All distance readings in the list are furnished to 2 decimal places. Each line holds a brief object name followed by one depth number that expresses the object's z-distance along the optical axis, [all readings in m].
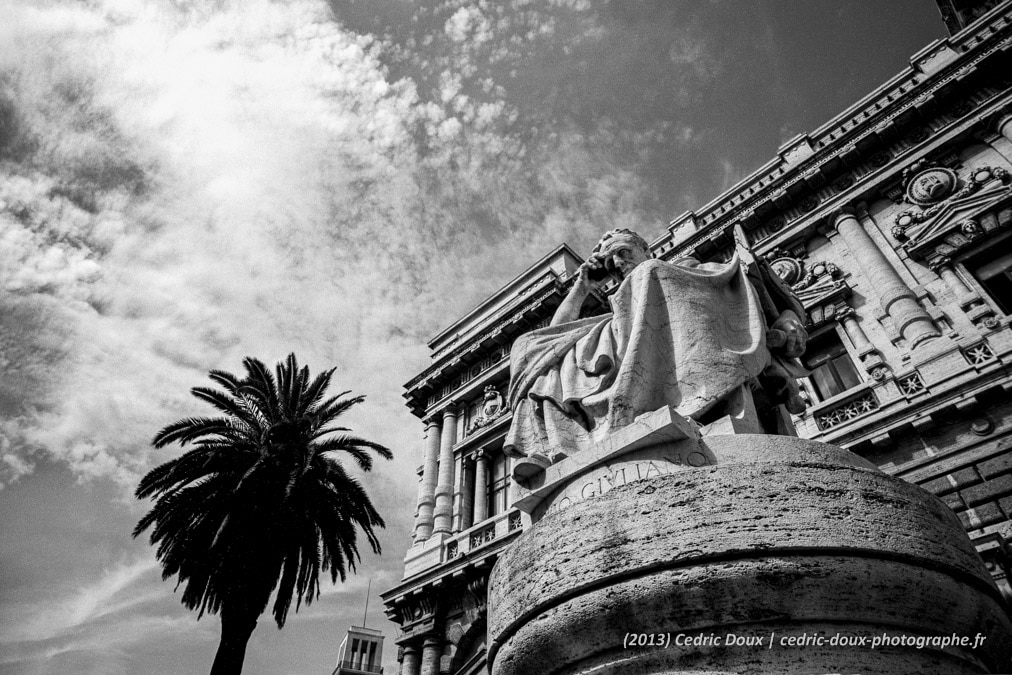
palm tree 11.63
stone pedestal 1.89
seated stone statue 3.21
